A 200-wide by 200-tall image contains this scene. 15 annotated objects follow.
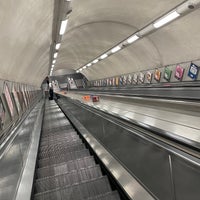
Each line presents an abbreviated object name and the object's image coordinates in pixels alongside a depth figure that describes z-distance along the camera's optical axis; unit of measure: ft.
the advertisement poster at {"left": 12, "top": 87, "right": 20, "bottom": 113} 23.92
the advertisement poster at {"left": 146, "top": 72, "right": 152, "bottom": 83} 53.72
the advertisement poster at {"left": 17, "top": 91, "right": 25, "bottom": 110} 28.11
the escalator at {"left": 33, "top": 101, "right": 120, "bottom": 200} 11.13
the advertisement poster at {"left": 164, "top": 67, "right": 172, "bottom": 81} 45.47
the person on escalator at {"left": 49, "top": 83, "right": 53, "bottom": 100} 101.91
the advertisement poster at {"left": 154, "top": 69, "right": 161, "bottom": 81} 49.49
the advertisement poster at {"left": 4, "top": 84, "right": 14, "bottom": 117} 18.82
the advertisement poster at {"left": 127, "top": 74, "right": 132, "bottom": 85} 66.80
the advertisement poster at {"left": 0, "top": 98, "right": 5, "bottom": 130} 14.34
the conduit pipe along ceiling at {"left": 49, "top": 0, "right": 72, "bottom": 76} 20.64
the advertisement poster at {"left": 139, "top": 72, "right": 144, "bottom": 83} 58.18
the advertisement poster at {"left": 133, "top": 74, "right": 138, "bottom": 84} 62.19
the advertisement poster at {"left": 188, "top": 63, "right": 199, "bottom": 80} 37.29
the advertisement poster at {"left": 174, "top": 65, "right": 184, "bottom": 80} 41.53
